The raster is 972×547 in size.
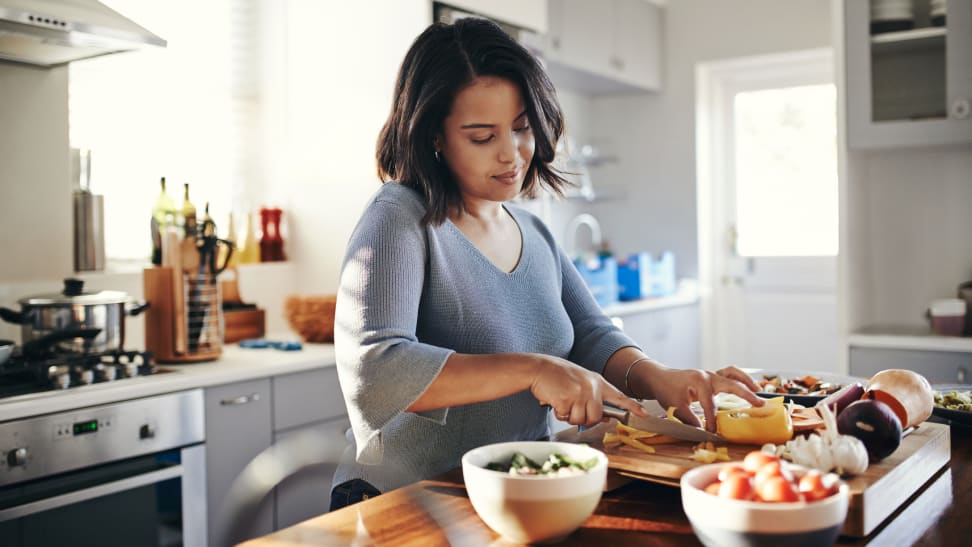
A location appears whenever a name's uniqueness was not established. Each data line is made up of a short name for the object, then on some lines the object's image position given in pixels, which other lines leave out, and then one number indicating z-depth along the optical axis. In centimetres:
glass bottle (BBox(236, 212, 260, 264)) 325
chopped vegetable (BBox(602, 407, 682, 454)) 124
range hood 205
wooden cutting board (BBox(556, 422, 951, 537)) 97
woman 121
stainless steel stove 189
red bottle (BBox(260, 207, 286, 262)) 333
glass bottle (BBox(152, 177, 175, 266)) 278
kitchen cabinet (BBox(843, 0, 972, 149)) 311
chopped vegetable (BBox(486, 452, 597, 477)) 97
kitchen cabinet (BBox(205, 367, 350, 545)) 230
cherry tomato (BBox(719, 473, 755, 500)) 86
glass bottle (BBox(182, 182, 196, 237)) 253
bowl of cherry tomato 83
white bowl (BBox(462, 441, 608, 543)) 90
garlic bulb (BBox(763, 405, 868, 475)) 103
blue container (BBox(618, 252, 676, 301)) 429
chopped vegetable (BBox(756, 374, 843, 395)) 158
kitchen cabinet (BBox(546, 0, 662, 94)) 409
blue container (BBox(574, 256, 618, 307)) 398
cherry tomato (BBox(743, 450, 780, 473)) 90
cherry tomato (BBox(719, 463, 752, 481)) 90
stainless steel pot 214
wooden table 97
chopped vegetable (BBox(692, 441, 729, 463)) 112
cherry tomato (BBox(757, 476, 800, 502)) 85
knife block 245
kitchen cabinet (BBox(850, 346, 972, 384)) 307
